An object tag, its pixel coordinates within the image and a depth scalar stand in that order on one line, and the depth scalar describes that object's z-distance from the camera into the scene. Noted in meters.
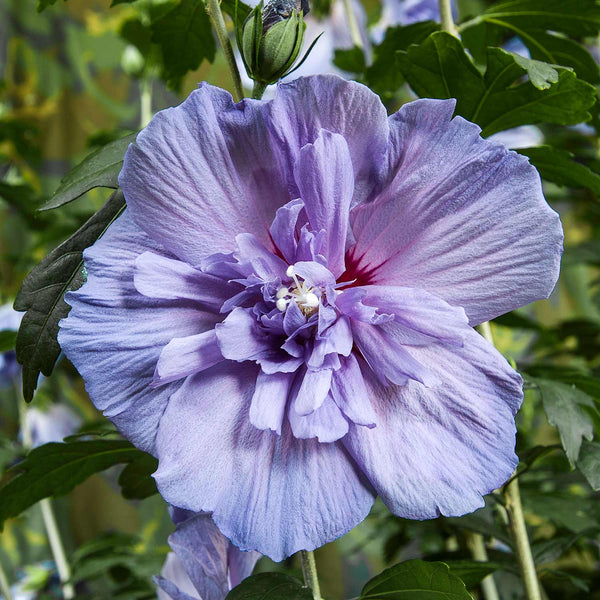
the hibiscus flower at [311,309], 0.32
